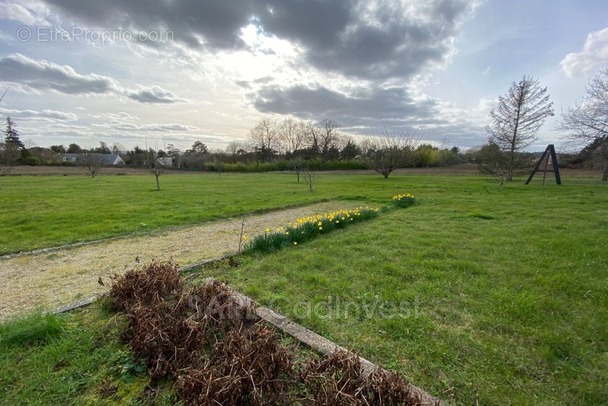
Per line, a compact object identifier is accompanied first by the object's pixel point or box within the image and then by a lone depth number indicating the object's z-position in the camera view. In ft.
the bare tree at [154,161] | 52.24
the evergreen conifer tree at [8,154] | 87.97
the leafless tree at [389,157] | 87.30
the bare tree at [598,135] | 58.54
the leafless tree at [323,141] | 178.63
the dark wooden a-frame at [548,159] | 62.59
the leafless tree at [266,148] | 189.78
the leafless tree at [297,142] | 194.29
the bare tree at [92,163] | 94.14
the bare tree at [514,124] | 68.49
